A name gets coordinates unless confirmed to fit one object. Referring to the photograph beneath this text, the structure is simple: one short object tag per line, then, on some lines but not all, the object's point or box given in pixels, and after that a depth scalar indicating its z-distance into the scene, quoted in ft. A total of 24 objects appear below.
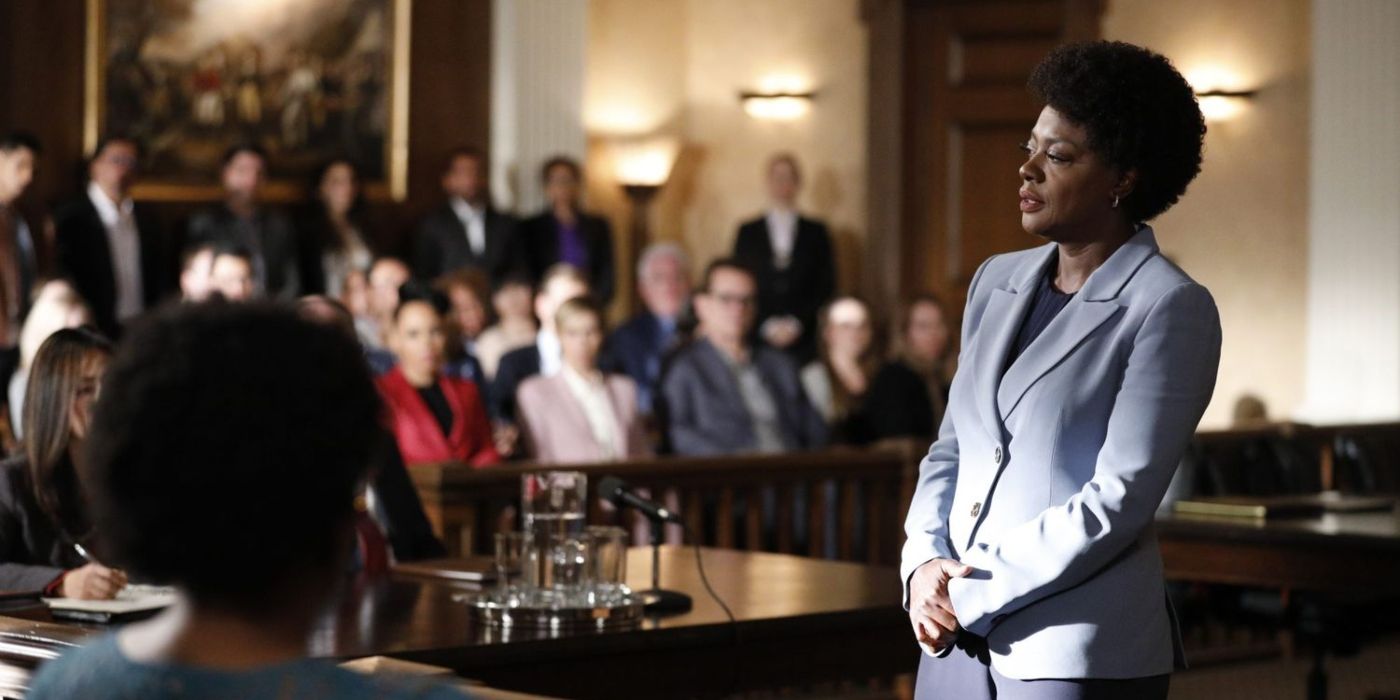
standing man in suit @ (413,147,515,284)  30.53
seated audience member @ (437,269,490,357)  26.21
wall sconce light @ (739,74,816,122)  36.55
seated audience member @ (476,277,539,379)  26.18
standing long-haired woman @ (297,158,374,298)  29.04
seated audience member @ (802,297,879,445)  24.73
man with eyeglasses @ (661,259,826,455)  22.13
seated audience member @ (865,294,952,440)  24.06
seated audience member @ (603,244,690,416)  26.84
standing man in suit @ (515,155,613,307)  31.76
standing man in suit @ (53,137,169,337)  26.37
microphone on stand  10.74
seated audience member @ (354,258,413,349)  24.80
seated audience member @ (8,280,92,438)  20.99
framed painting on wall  28.96
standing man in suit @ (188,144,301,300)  27.94
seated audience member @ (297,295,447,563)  14.10
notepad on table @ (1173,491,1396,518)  16.76
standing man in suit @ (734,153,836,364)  34.17
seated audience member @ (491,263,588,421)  23.75
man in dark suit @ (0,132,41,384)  24.26
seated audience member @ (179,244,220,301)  22.20
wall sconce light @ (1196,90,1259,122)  31.22
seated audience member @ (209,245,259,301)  21.76
